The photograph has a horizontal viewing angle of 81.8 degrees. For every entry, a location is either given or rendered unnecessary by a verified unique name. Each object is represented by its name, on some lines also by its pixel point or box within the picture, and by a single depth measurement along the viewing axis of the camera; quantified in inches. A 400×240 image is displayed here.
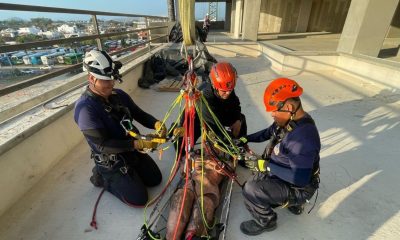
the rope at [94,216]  75.0
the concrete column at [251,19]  373.4
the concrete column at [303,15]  505.0
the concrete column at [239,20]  462.6
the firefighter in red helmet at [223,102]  84.9
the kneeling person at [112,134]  72.6
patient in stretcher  63.4
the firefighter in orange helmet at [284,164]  60.0
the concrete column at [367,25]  212.5
